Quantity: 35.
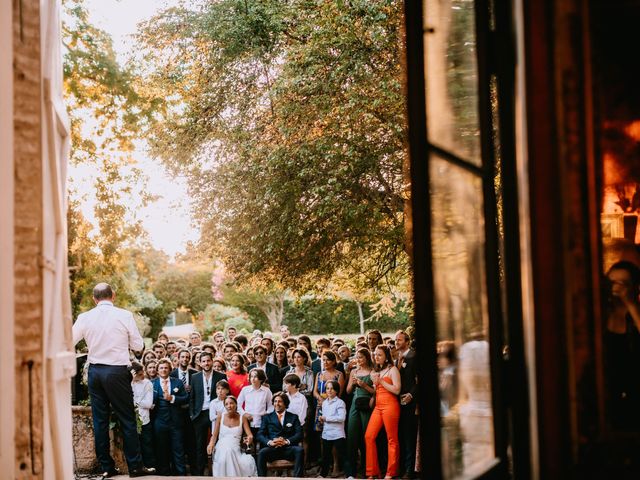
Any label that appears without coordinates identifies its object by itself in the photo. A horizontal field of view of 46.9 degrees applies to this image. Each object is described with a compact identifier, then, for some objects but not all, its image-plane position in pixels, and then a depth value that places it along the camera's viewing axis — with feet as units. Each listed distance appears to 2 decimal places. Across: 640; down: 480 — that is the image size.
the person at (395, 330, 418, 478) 27.84
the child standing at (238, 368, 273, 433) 29.22
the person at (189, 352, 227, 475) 30.71
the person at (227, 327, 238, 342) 41.08
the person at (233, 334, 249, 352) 39.33
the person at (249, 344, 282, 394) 32.25
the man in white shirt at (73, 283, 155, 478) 25.34
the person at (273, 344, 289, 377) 33.73
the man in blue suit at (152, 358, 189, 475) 30.09
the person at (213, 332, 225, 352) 40.65
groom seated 28.09
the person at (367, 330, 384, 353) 31.89
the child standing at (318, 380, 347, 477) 28.89
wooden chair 28.12
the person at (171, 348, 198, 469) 30.94
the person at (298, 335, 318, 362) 35.50
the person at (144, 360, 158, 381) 30.99
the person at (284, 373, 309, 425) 29.14
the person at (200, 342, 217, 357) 32.42
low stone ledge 28.81
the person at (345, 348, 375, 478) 28.53
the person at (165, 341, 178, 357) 36.73
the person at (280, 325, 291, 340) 43.27
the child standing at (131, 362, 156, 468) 29.99
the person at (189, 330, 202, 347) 41.21
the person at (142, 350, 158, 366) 32.65
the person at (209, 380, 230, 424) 30.04
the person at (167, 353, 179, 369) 33.55
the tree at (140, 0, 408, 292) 39.04
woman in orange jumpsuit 27.86
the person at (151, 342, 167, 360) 35.17
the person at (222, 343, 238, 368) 34.27
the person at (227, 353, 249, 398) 31.12
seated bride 28.48
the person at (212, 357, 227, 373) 31.55
